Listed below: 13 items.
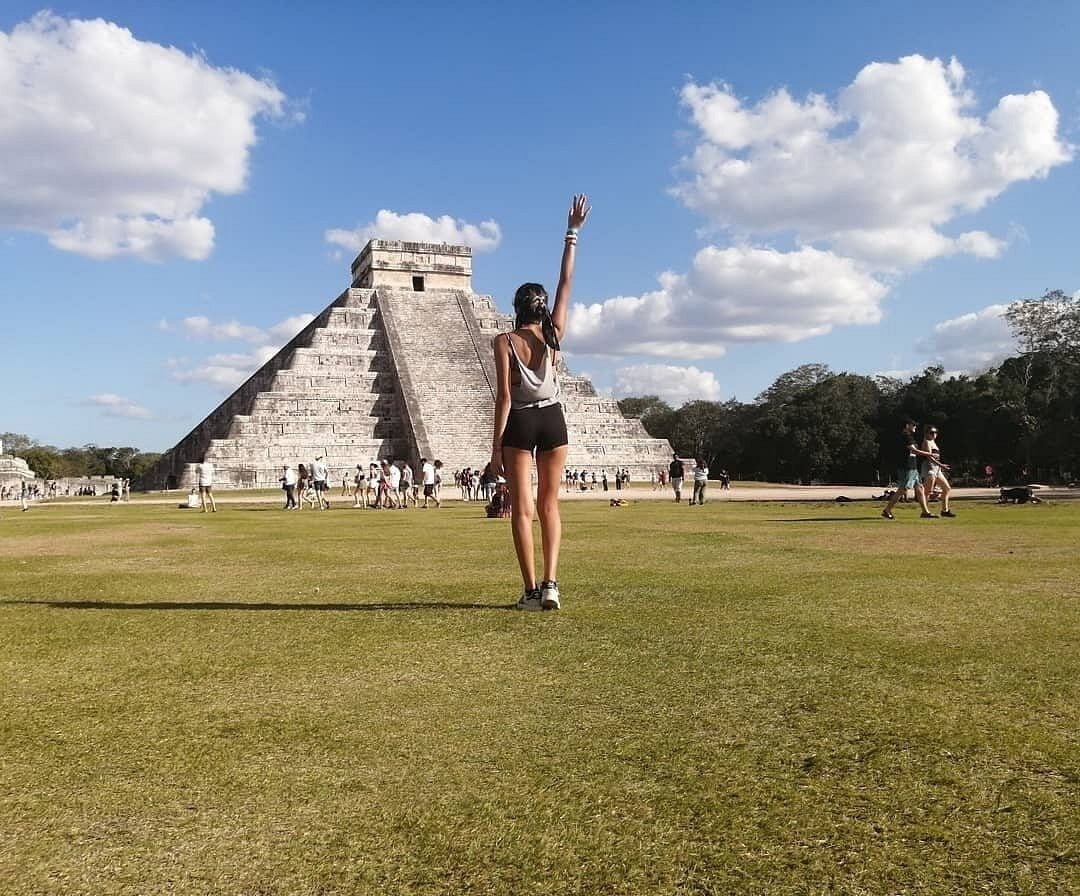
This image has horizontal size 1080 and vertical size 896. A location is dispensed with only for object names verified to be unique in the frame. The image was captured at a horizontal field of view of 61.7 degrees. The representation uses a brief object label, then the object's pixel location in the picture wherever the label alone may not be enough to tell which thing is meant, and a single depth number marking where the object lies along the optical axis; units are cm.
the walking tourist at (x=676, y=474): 2292
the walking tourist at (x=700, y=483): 2181
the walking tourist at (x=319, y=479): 2269
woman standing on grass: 528
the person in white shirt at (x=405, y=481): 2294
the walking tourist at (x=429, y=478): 2244
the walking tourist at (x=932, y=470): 1357
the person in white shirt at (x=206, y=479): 2106
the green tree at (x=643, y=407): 8838
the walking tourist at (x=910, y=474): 1333
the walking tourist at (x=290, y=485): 2219
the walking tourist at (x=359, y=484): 2431
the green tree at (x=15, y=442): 9931
